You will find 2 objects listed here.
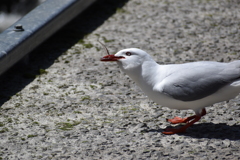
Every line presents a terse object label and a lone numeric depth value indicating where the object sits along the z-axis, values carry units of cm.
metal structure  941
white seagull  738
